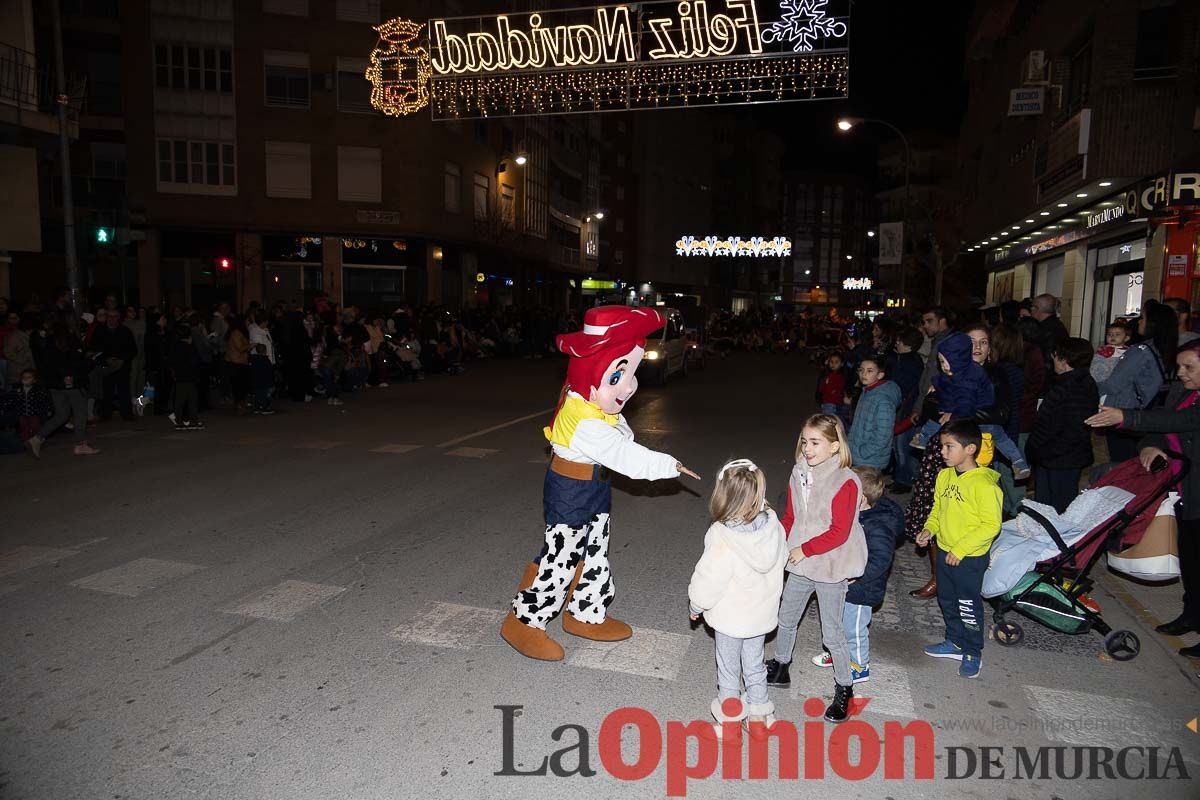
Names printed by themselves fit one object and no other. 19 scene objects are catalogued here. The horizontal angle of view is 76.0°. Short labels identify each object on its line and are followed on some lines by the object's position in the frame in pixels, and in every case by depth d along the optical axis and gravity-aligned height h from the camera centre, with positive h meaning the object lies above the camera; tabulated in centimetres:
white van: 1980 -91
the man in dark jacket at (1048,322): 836 +4
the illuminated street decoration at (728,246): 7300 +697
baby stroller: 480 -145
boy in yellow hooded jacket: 425 -116
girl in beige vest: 391 -111
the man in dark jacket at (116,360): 1254 -88
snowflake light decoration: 1600 +617
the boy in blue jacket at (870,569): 414 -133
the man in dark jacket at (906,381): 877 -66
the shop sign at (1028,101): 2039 +594
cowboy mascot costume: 440 -83
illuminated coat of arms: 2669 +917
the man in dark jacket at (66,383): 1022 -103
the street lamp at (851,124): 2428 +625
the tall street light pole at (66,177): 1441 +254
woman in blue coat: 630 -47
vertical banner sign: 2470 +256
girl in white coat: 358 -115
